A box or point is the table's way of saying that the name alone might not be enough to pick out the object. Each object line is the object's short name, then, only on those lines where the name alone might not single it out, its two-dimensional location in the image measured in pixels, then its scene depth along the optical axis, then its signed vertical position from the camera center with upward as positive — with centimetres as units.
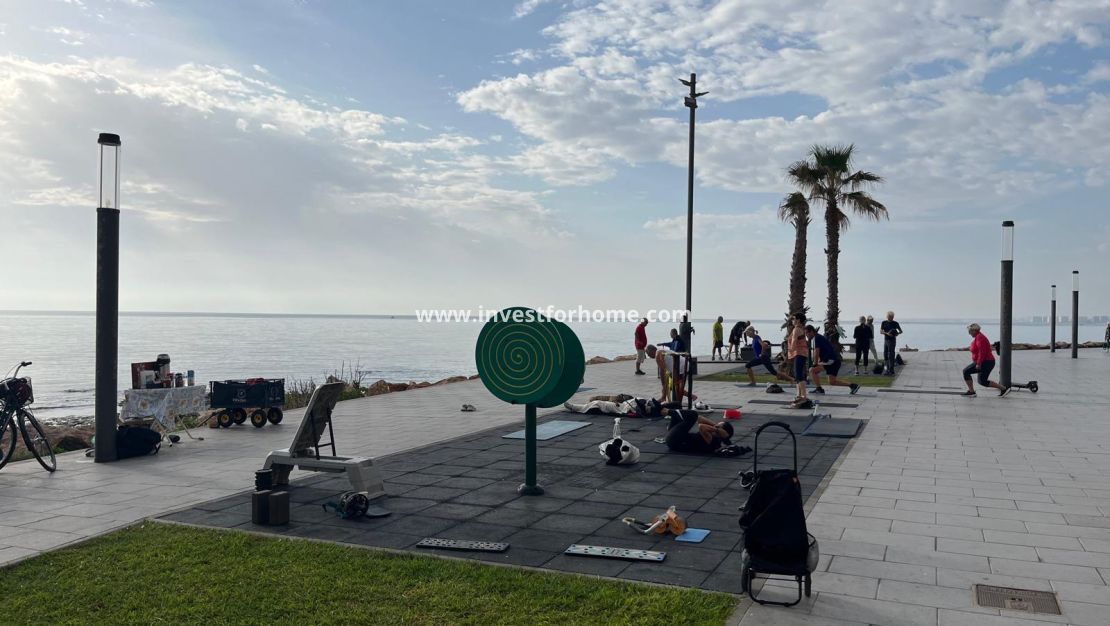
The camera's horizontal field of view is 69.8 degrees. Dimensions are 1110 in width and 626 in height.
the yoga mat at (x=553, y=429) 1213 -189
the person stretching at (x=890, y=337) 2445 -59
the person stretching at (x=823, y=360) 1720 -96
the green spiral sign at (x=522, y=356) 800 -45
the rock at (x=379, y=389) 2041 -208
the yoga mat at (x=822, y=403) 1633 -182
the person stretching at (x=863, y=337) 2636 -64
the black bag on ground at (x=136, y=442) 1027 -179
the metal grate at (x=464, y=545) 605 -180
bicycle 918 -125
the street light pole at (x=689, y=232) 2058 +229
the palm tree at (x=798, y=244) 3216 +298
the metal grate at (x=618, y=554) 580 -177
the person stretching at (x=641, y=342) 2530 -94
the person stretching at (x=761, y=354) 2027 -104
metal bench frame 779 -153
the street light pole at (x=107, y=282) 1012 +29
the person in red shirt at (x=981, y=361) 1822 -96
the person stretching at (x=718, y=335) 3294 -84
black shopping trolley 491 -136
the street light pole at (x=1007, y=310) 1914 +25
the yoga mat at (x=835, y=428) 1216 -178
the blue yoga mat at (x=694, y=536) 631 -178
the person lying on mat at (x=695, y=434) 1031 -156
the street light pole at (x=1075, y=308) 3491 +59
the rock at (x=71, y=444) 1130 -201
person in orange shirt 1584 -79
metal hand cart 1327 -158
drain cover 486 -176
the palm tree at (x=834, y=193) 3228 +507
